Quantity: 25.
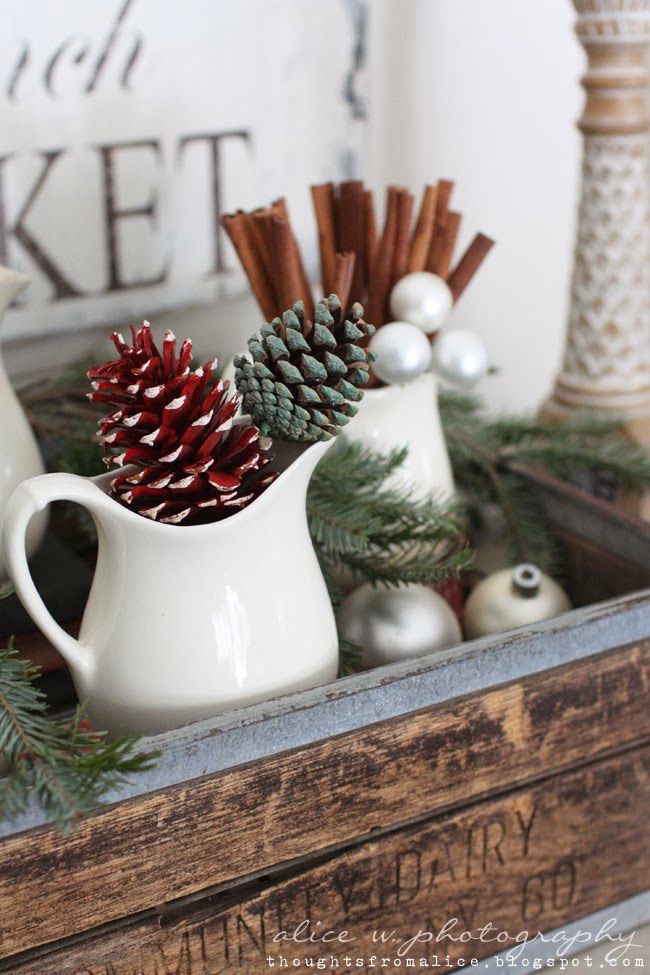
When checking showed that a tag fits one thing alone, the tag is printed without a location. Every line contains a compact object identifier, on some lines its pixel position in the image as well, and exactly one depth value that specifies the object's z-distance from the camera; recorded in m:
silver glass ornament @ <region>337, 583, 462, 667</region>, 0.49
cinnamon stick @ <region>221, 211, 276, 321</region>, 0.54
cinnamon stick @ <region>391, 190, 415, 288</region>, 0.55
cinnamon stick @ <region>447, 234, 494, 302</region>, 0.56
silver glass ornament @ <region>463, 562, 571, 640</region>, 0.52
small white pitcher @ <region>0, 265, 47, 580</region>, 0.46
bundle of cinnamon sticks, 0.54
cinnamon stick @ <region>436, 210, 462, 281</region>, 0.56
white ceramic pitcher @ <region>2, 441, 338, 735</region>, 0.39
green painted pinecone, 0.40
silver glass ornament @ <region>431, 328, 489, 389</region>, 0.54
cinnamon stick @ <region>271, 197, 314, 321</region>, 0.53
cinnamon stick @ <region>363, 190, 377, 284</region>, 0.57
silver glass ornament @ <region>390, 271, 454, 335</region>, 0.53
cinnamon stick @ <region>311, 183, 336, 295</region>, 0.56
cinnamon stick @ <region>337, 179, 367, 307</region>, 0.55
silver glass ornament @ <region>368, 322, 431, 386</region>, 0.51
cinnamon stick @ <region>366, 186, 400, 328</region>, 0.55
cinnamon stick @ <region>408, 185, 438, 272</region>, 0.56
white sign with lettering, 0.68
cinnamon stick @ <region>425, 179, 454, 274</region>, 0.57
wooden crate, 0.37
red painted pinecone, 0.39
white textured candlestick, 0.68
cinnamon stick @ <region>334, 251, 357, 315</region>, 0.50
